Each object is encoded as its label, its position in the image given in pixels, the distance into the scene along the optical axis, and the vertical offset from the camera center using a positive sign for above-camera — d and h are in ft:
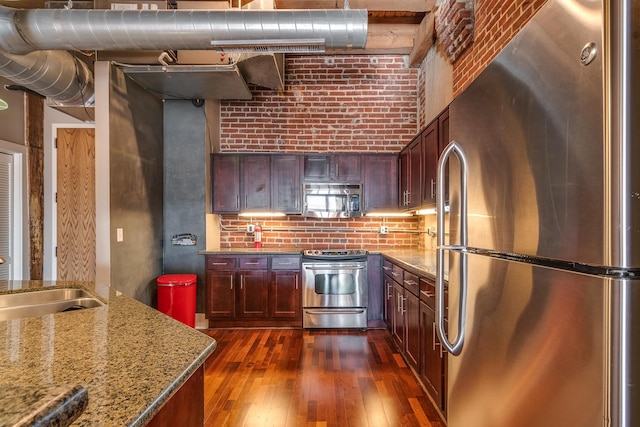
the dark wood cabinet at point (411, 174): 11.06 +1.40
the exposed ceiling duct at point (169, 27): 7.61 +4.35
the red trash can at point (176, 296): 11.50 -2.86
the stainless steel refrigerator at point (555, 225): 2.16 -0.10
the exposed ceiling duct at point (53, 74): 8.21 +3.77
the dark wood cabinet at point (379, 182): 14.08 +1.31
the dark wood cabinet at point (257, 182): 13.96 +1.31
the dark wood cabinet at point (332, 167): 14.03 +1.94
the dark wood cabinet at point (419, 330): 7.06 -3.00
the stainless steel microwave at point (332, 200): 14.14 +0.56
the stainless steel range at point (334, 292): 12.71 -2.99
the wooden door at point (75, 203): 13.69 +0.46
